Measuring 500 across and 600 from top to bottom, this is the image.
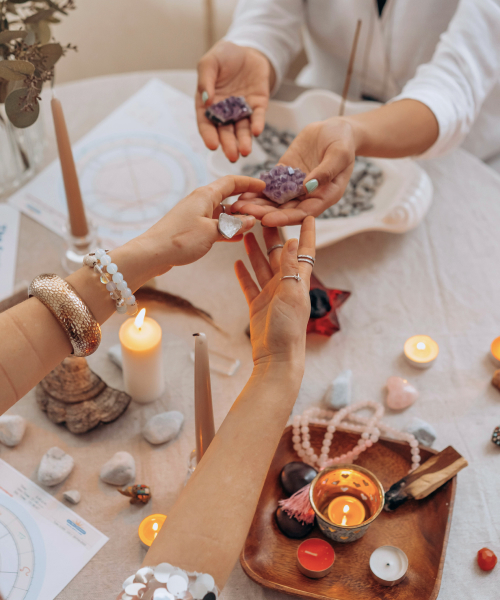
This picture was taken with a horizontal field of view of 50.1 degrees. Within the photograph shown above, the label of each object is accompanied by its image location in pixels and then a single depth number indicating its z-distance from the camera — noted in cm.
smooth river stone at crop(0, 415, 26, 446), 80
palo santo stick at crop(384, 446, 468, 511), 73
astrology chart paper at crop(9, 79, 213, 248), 118
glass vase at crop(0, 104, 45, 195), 116
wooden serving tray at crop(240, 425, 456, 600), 65
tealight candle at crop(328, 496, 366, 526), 71
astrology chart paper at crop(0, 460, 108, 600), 66
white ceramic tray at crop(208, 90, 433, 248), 107
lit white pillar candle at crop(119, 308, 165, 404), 82
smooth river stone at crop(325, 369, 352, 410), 88
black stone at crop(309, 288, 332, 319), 95
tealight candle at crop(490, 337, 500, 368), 95
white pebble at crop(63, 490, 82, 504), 75
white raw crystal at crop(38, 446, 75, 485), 76
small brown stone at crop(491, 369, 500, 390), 91
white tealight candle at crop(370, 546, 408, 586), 66
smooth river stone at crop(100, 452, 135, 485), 77
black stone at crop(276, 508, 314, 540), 70
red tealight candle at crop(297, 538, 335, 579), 66
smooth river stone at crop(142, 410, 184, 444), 82
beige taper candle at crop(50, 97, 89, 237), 89
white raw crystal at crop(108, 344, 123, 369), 93
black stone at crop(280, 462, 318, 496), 73
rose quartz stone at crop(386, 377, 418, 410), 88
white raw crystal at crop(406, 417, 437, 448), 83
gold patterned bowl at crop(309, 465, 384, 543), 68
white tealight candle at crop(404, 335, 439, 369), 93
